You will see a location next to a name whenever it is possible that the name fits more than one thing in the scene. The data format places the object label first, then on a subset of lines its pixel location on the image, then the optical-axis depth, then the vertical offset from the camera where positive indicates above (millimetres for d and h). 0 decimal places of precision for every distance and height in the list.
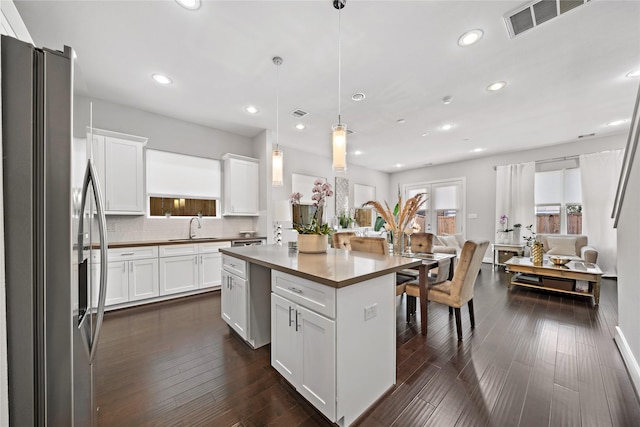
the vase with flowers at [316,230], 2105 -167
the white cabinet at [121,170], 3131 +601
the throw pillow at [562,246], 4773 -720
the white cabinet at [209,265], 3764 -860
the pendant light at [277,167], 2602 +508
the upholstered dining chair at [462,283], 2193 -696
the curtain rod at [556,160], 5223 +1188
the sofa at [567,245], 4732 -696
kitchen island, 1281 -707
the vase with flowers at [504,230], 5867 -498
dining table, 2395 -715
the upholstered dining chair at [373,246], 2514 -378
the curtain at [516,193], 5652 +462
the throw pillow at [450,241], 5386 -674
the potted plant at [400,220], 2760 -97
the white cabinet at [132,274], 3072 -831
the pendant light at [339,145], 1879 +547
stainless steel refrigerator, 719 -55
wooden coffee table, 3154 -893
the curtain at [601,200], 4672 +220
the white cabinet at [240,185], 4308 +527
